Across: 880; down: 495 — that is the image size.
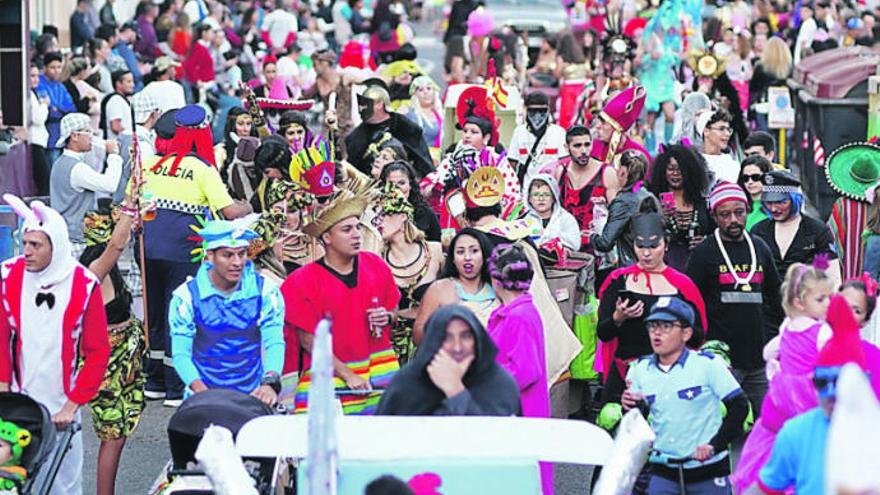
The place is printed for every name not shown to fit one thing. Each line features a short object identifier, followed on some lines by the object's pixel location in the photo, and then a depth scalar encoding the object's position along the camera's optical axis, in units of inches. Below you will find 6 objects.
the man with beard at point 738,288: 785.6
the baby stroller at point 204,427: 593.3
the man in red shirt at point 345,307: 690.2
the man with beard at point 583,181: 963.3
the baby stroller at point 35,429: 614.9
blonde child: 601.3
